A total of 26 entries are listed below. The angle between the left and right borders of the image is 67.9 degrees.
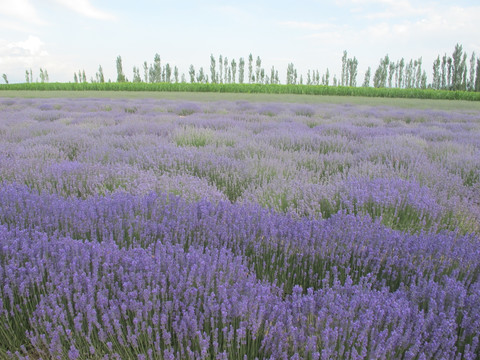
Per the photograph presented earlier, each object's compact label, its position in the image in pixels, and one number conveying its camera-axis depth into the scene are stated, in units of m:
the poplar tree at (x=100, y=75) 70.79
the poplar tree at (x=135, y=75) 71.12
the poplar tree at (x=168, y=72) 64.09
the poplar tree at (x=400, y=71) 61.91
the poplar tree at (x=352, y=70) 57.09
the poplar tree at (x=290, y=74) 67.31
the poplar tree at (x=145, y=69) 66.31
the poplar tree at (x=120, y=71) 61.03
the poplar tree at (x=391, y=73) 59.84
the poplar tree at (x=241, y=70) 62.47
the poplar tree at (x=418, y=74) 62.00
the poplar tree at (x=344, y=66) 57.08
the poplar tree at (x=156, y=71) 59.87
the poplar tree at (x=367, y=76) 63.04
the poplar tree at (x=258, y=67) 61.28
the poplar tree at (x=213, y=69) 60.81
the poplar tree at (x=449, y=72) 49.19
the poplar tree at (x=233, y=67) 60.78
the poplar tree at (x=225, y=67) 61.67
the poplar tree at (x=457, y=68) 46.61
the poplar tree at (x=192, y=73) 59.38
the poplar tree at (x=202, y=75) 62.41
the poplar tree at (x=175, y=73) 68.62
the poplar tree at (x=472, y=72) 50.00
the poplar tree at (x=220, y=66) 61.28
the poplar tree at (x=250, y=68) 61.50
